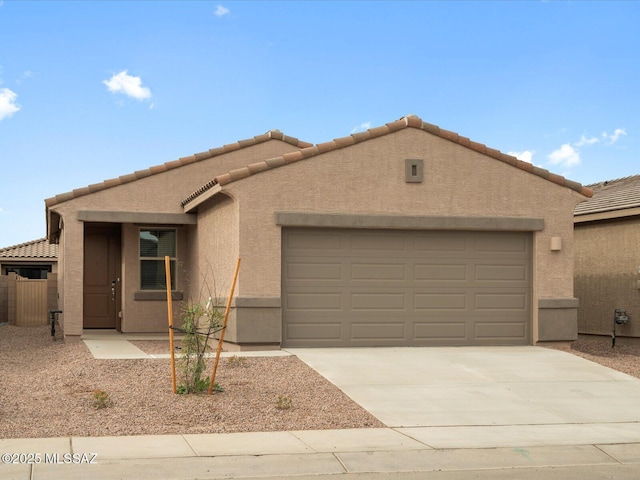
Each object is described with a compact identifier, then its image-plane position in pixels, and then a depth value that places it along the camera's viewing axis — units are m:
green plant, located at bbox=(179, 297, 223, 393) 12.30
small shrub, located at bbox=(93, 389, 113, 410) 11.41
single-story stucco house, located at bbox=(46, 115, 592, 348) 16.11
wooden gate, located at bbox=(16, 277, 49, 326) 29.36
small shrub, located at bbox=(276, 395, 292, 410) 11.52
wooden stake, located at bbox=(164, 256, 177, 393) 11.86
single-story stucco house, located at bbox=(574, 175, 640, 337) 20.97
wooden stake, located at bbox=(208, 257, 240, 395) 12.08
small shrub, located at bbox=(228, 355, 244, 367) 14.29
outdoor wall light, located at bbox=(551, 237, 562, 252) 17.25
